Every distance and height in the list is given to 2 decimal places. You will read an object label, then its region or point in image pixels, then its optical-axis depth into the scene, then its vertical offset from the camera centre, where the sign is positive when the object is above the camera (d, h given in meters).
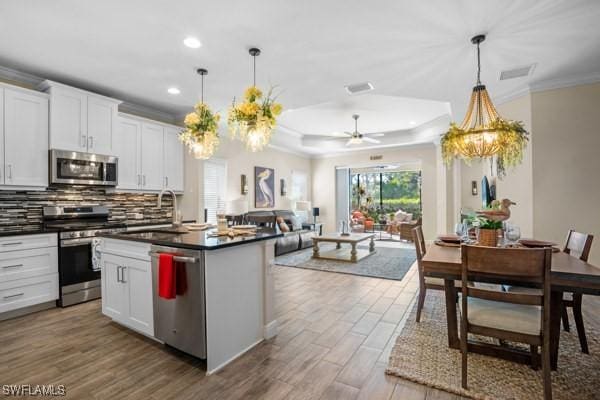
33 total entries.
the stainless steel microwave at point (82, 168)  3.63 +0.46
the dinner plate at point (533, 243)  2.54 -0.43
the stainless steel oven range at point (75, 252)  3.50 -0.65
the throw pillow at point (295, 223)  7.74 -0.67
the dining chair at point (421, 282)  2.86 -0.86
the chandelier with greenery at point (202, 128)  3.25 +0.83
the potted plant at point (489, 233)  2.33 -0.29
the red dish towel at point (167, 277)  2.18 -0.59
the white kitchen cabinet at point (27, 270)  3.12 -0.79
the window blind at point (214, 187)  5.94 +0.29
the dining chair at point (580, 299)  2.30 -0.84
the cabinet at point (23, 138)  3.27 +0.78
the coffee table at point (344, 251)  5.77 -1.13
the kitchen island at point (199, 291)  2.13 -0.77
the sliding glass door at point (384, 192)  11.14 +0.27
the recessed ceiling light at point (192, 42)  2.81 +1.62
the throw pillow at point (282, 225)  6.82 -0.63
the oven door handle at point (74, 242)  3.51 -0.51
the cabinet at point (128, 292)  2.53 -0.87
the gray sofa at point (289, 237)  6.29 -0.89
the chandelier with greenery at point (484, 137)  2.75 +0.61
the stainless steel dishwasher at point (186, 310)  2.12 -0.87
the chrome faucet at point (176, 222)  3.28 -0.25
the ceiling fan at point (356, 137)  6.39 +1.42
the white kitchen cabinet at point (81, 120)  3.63 +1.13
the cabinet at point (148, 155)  4.48 +0.79
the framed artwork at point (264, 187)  7.38 +0.34
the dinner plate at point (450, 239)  2.87 -0.42
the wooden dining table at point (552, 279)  1.73 -0.53
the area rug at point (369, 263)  4.91 -1.27
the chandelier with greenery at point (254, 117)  2.75 +0.82
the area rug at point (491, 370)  1.87 -1.28
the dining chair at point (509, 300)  1.67 -0.64
